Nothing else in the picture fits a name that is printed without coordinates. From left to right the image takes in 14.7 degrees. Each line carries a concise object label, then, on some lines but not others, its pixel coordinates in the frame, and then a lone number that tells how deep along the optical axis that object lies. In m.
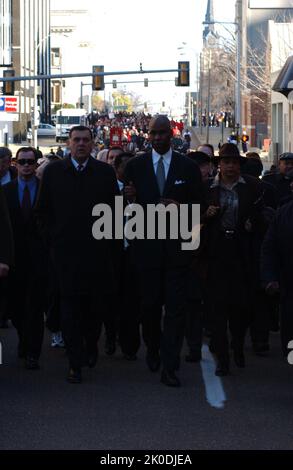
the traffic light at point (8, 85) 41.84
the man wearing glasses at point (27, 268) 10.07
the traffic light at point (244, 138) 52.44
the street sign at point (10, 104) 50.72
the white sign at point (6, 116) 53.02
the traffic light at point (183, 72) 44.88
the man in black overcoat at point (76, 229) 9.38
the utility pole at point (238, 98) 56.88
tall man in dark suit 9.21
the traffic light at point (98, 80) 44.06
